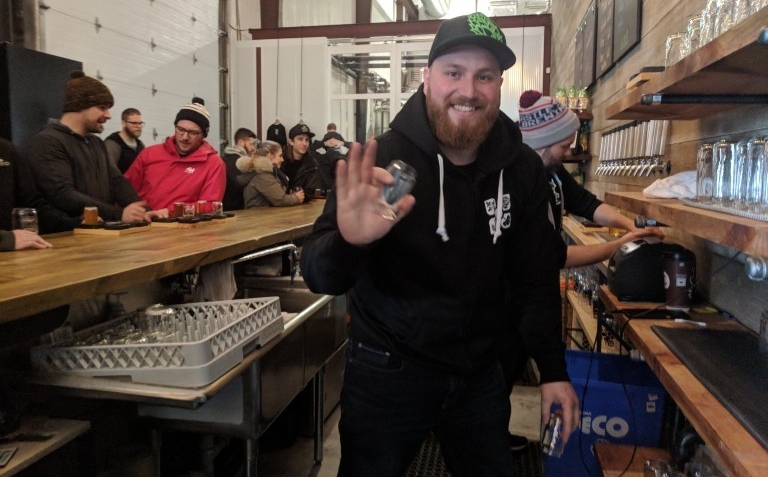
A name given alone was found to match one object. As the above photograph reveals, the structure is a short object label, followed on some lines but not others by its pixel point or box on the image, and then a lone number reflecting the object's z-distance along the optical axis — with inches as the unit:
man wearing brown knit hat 117.6
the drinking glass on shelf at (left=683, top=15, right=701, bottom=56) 64.1
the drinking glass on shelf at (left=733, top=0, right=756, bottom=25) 51.7
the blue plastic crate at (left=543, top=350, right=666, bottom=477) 80.4
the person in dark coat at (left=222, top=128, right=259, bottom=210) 175.2
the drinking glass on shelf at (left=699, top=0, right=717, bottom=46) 58.9
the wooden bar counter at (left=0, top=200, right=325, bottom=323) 48.8
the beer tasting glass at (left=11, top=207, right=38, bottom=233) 85.9
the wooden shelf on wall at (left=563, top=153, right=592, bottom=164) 171.3
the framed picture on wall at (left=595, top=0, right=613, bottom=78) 137.3
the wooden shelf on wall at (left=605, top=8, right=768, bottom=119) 38.3
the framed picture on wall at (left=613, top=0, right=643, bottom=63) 112.5
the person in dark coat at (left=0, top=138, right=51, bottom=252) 98.4
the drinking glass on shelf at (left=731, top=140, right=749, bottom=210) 49.6
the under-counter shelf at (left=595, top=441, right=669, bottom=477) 72.8
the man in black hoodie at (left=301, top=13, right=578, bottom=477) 53.4
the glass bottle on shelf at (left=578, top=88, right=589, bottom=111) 168.4
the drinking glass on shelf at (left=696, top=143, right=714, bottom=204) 57.7
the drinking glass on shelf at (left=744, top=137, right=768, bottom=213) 46.8
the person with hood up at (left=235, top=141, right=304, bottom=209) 167.0
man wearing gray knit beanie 86.4
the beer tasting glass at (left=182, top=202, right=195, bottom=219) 111.9
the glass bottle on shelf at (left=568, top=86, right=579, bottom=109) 168.7
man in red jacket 138.1
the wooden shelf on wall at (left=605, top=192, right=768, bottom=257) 37.2
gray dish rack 55.7
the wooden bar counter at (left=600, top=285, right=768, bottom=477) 35.6
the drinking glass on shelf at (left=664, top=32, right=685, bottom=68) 71.8
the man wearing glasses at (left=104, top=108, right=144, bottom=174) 181.8
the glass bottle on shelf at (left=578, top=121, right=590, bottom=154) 174.9
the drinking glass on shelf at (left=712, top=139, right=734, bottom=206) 52.8
